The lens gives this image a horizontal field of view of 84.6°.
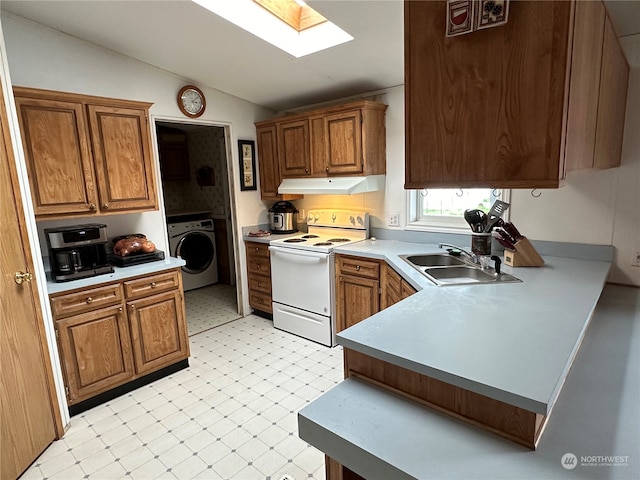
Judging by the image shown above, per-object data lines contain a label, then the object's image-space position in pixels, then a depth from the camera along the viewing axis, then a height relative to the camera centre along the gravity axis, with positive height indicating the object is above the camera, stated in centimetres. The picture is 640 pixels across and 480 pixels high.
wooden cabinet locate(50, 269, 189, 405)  223 -93
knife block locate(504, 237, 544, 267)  208 -45
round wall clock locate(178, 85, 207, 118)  314 +82
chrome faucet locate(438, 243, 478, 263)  227 -49
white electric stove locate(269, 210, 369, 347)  310 -78
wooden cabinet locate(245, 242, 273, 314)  369 -91
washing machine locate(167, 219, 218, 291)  459 -79
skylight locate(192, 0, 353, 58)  226 +112
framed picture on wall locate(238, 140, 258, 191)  372 +28
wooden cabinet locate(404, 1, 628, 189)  99 +26
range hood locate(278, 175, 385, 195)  303 +1
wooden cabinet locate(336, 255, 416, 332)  271 -83
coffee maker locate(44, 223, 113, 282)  224 -35
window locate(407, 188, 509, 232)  276 -20
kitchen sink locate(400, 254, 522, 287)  185 -54
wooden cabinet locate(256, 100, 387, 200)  300 +41
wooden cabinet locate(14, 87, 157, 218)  215 +29
